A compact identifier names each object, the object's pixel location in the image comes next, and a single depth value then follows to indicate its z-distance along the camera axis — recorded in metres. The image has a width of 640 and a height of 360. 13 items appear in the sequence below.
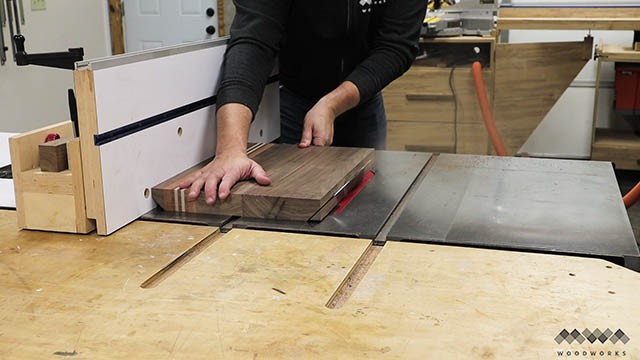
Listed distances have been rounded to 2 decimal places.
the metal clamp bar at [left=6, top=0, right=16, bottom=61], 3.68
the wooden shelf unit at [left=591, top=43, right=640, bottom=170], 3.93
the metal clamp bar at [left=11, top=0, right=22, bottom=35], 3.59
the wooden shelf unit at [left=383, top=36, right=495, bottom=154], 3.78
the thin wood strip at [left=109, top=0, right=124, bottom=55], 4.83
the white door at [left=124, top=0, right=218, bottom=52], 4.82
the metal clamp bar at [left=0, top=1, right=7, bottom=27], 3.65
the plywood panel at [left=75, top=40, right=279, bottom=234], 1.13
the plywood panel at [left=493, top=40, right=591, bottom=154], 3.65
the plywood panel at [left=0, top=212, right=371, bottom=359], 0.78
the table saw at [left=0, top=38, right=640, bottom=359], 0.79
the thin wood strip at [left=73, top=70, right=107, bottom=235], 1.10
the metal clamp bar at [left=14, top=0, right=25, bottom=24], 3.93
